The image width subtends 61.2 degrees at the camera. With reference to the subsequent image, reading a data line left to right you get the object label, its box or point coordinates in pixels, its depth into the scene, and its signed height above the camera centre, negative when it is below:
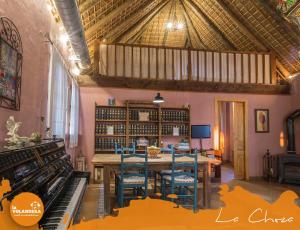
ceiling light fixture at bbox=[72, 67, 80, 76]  5.56 +1.39
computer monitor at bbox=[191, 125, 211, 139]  6.08 +0.03
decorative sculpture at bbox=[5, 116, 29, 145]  2.05 -0.03
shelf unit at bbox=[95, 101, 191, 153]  6.00 +0.22
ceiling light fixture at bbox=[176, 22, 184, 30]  6.84 +2.89
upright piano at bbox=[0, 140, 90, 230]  1.39 -0.31
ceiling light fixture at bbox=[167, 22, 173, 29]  6.73 +2.86
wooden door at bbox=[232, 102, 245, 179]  6.81 -0.26
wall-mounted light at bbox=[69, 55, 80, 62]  4.99 +1.48
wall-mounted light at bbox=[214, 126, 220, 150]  6.70 +0.00
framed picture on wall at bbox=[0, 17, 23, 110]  2.10 +0.59
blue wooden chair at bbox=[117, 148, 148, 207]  3.72 -0.69
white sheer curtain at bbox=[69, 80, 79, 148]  4.87 +0.33
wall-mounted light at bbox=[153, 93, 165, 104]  5.28 +0.69
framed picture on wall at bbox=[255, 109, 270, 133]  6.85 +0.31
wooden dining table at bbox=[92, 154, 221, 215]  3.65 -0.51
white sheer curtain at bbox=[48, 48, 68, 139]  3.38 +0.52
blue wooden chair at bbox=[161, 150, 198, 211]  3.86 -0.69
